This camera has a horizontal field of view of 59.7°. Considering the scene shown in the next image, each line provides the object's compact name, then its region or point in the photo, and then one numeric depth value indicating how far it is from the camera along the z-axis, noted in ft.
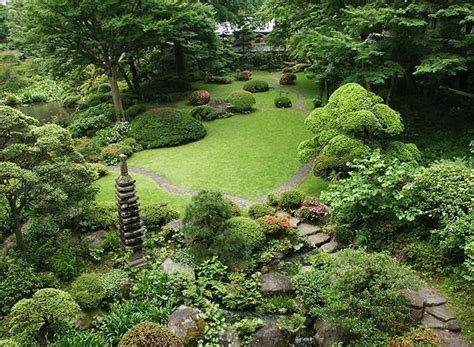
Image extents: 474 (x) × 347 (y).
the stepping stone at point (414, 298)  30.52
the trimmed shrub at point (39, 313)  26.66
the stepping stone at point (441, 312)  29.53
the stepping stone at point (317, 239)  40.85
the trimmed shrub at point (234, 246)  37.65
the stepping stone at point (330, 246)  39.83
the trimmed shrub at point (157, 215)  44.42
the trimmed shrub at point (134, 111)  82.33
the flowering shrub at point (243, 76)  109.40
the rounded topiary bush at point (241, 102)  83.46
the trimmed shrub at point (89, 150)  64.18
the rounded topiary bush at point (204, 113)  80.89
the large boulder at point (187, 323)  30.52
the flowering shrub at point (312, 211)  43.75
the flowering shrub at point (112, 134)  71.36
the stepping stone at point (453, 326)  28.71
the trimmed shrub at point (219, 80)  104.88
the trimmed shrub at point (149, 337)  26.35
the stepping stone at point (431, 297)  30.87
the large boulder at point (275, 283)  35.50
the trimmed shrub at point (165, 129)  70.33
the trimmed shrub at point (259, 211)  44.55
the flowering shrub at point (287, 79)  102.58
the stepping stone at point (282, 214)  44.23
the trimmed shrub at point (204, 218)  37.22
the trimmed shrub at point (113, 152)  64.90
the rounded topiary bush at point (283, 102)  84.99
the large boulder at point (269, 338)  30.37
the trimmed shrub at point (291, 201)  46.44
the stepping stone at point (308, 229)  42.36
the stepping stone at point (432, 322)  29.07
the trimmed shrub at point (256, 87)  97.45
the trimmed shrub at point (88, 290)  33.09
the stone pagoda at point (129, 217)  36.65
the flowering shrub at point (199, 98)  88.22
